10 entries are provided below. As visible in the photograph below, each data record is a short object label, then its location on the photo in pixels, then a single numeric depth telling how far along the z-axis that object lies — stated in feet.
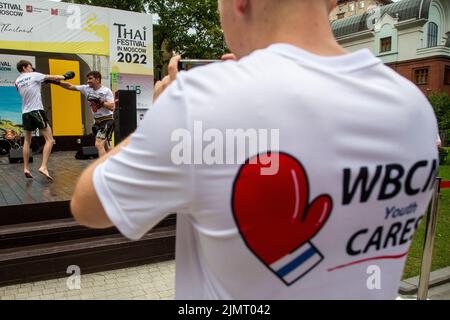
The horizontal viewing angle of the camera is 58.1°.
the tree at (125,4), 79.66
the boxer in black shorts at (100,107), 23.58
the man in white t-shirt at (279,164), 2.38
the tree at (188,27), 78.33
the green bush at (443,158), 49.52
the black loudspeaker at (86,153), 33.45
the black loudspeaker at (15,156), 30.37
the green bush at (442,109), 78.03
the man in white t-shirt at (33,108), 20.86
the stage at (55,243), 13.62
